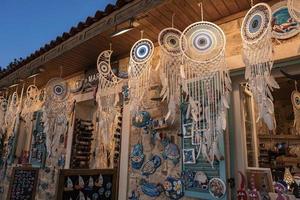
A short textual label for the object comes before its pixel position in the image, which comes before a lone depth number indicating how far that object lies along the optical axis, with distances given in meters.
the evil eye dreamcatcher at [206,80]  1.96
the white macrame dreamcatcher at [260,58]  1.66
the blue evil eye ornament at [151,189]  2.52
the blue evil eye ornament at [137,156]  2.75
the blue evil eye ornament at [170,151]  2.46
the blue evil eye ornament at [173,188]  2.34
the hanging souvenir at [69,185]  2.22
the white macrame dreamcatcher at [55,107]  3.65
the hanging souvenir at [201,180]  2.11
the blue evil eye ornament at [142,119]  2.81
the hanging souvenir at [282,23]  1.95
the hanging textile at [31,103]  4.18
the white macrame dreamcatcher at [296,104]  3.01
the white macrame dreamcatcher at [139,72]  2.38
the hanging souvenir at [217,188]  2.00
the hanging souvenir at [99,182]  2.46
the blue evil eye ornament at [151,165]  2.62
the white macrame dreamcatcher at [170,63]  2.23
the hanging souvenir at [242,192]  1.89
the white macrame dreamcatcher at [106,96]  2.85
